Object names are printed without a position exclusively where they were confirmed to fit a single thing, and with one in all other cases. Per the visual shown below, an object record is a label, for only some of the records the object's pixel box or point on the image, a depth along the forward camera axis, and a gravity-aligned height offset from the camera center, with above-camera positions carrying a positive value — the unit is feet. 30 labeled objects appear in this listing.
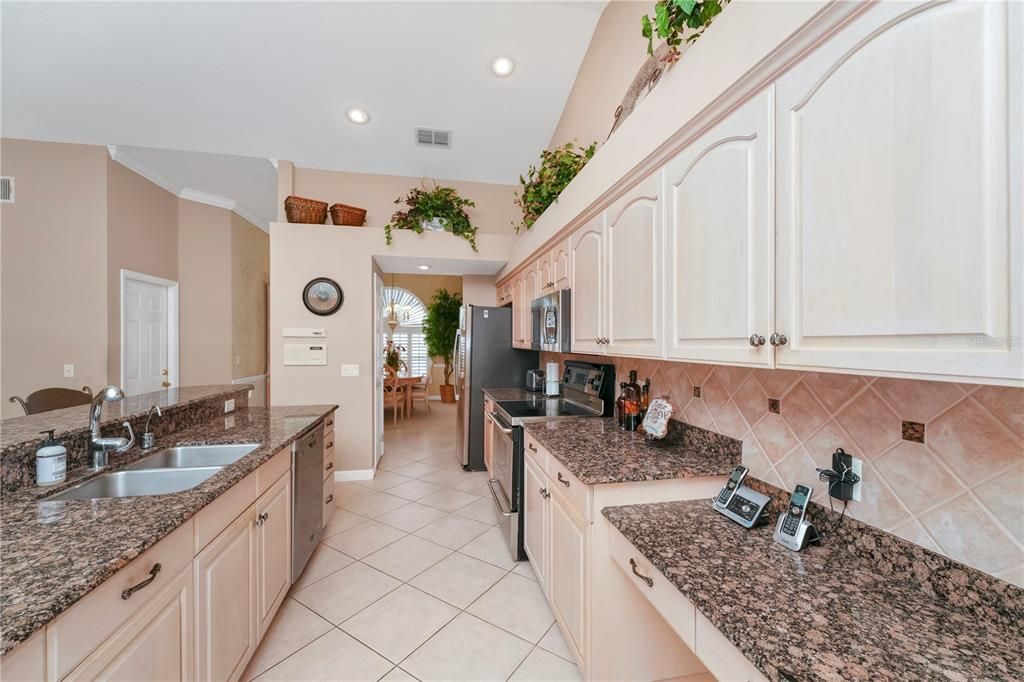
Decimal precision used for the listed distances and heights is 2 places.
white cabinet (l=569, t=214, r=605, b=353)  6.43 +1.00
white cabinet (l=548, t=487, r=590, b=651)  4.92 -3.18
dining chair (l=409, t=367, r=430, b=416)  23.95 -3.32
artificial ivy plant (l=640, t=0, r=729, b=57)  3.88 +3.43
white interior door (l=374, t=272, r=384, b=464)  13.82 -1.09
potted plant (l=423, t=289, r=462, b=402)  26.43 +1.24
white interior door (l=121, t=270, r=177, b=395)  13.57 +0.25
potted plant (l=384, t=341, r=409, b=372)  23.50 -1.15
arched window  29.48 +1.07
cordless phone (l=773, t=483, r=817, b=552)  3.55 -1.77
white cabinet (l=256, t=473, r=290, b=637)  5.38 -3.18
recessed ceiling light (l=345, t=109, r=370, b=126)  11.88 +7.09
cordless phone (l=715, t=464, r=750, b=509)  4.35 -1.70
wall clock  12.41 +1.44
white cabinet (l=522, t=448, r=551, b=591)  6.38 -3.20
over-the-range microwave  7.87 +0.44
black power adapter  3.55 -1.28
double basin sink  4.81 -1.88
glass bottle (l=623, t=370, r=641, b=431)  6.97 -1.21
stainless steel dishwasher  6.75 -3.01
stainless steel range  7.72 -1.64
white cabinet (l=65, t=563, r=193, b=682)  2.85 -2.56
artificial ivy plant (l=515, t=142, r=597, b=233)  8.81 +3.98
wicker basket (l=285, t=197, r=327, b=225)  12.26 +4.25
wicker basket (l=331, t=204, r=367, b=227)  12.70 +4.23
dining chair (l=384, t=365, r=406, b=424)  21.50 -2.82
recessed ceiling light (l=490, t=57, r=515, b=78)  11.01 +8.04
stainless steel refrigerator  13.24 -0.84
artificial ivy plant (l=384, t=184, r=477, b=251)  13.01 +4.34
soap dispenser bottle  4.29 -1.42
